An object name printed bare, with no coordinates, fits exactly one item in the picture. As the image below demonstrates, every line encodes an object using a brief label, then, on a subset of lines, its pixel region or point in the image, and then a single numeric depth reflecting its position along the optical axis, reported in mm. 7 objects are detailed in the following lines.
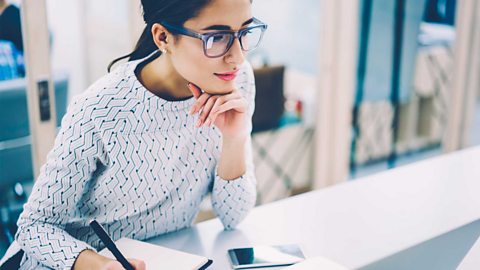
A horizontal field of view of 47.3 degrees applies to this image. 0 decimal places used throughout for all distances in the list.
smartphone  1091
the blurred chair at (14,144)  2174
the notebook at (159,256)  1032
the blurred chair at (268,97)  3160
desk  1168
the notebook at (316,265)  1004
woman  1048
